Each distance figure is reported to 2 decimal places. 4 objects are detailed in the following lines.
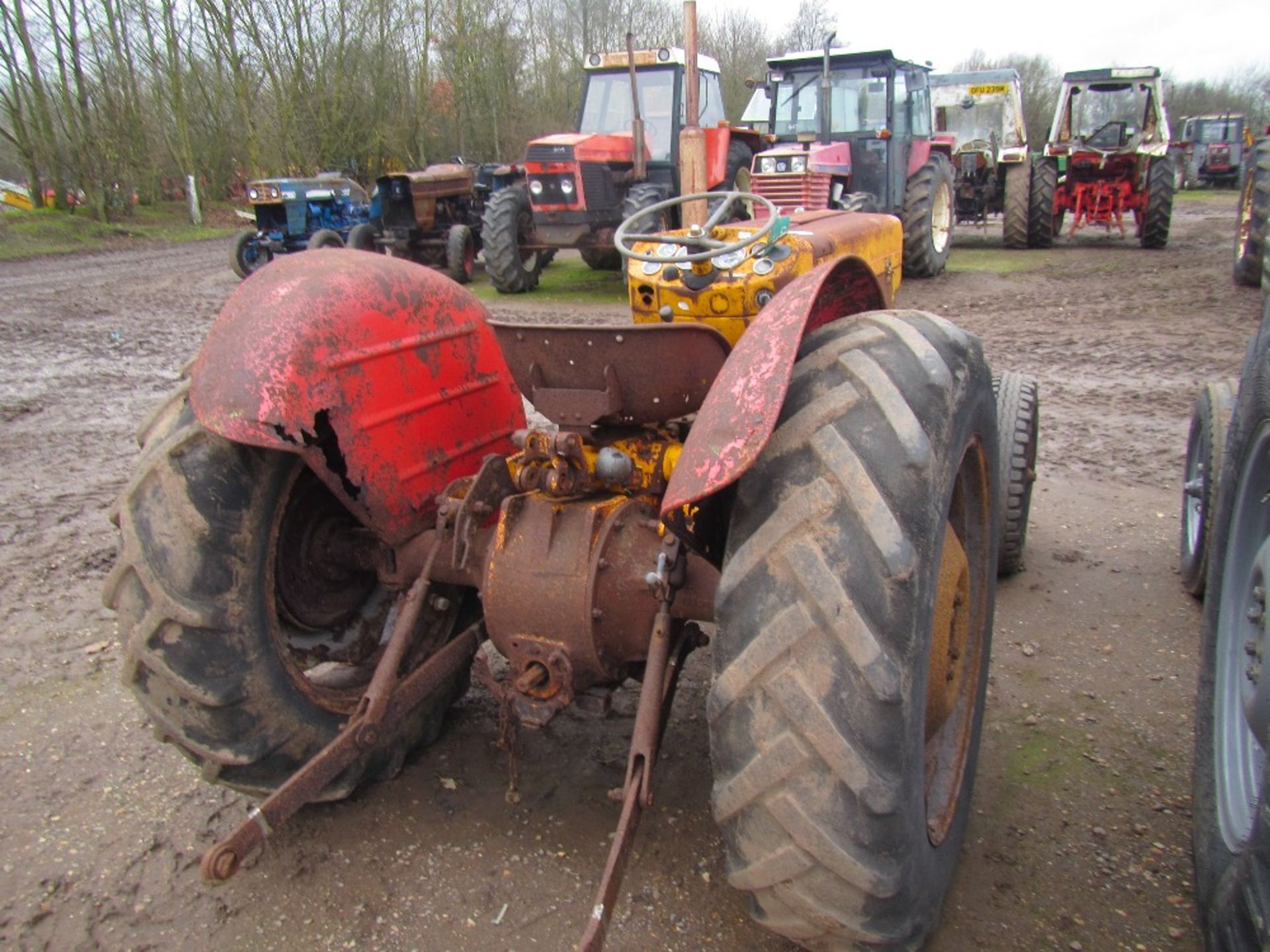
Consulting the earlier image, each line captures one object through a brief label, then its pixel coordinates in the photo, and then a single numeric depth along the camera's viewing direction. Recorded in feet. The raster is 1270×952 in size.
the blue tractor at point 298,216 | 46.19
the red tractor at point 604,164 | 36.37
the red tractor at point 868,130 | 35.35
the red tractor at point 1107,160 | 43.73
